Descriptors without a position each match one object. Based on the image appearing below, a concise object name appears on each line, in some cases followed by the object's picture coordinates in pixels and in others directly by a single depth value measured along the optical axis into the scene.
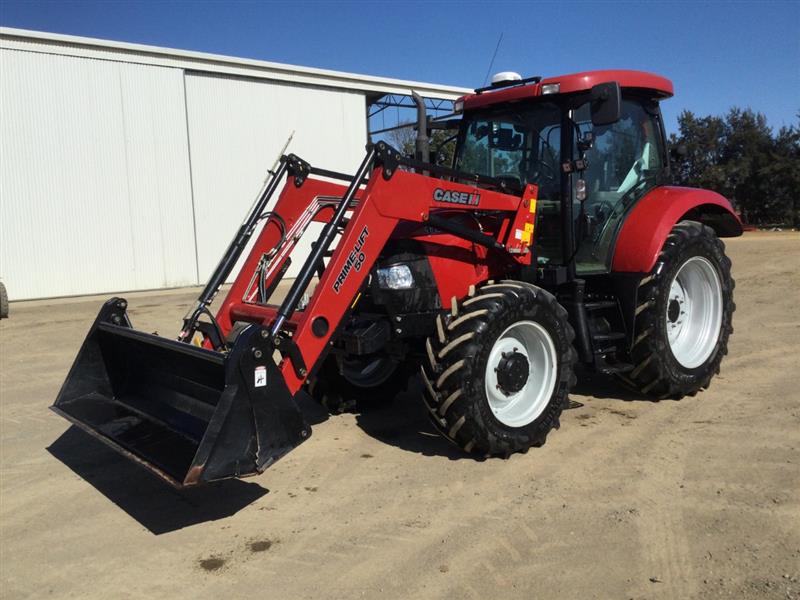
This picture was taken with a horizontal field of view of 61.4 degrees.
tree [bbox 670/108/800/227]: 32.28
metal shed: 15.13
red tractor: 3.75
